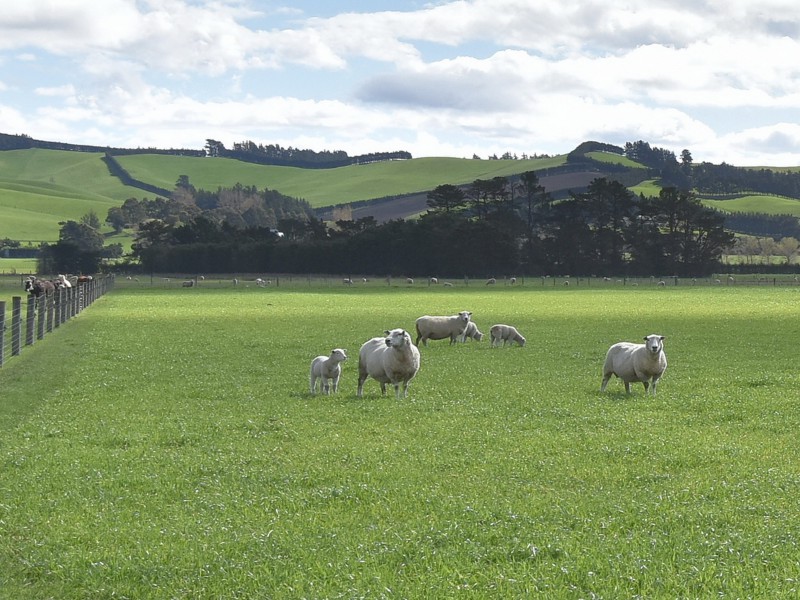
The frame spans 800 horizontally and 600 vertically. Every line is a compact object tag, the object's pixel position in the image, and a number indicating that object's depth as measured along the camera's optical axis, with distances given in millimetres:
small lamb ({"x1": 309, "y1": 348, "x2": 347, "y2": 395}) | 22109
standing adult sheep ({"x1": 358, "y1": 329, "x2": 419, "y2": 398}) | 21422
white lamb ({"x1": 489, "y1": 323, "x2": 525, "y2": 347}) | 35031
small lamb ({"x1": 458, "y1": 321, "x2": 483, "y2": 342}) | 37656
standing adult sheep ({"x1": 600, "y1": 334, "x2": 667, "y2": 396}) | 21219
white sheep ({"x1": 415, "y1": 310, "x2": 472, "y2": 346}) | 35688
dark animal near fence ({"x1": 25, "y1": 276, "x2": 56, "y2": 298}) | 64500
